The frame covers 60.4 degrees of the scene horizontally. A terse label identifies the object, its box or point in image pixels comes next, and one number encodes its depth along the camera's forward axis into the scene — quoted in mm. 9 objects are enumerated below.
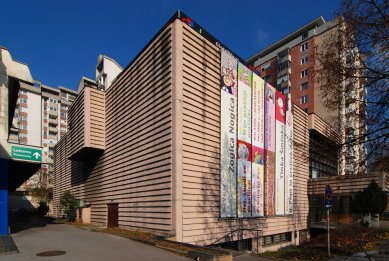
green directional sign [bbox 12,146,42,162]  13859
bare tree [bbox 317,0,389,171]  7859
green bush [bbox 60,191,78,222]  23925
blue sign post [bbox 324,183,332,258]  12492
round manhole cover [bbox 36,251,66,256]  9023
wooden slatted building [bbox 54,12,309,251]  13156
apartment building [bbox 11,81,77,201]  79500
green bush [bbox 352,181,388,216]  24203
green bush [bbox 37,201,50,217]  35406
